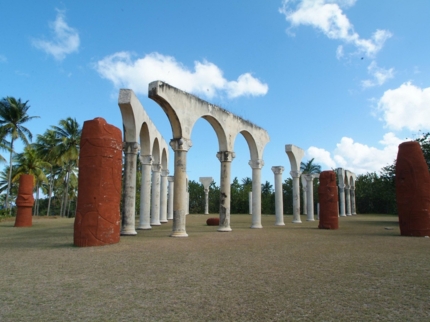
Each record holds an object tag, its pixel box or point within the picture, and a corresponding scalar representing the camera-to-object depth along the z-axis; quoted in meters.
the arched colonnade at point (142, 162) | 13.17
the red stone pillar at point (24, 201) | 18.61
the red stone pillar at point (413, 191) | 12.34
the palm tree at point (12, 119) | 32.34
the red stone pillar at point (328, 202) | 16.73
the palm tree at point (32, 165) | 31.66
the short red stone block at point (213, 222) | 19.66
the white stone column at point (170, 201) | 27.52
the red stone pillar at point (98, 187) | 9.48
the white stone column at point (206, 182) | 41.31
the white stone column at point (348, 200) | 37.43
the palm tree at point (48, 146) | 35.88
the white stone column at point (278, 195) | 20.33
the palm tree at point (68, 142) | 35.34
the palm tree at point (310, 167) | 44.88
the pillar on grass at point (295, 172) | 22.45
